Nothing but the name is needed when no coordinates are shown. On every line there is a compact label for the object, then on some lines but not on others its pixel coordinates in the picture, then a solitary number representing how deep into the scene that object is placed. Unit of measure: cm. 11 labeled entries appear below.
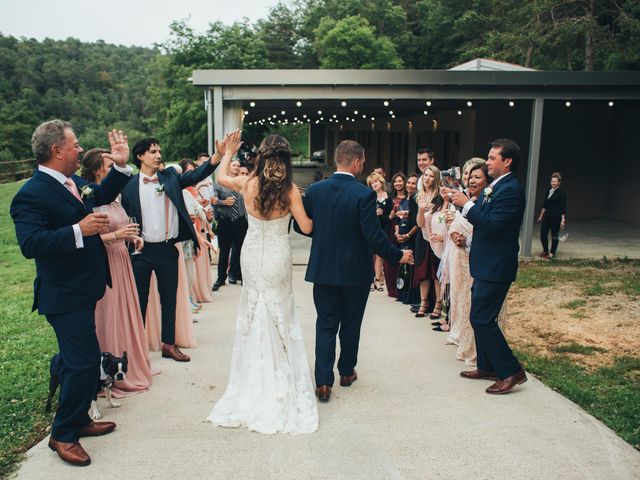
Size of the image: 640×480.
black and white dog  461
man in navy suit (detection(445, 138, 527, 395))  503
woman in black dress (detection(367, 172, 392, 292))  893
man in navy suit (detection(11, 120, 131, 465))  379
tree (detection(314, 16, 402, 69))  5938
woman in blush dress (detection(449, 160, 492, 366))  583
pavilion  1234
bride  454
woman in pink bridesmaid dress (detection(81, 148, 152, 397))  508
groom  489
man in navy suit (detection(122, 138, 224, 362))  562
